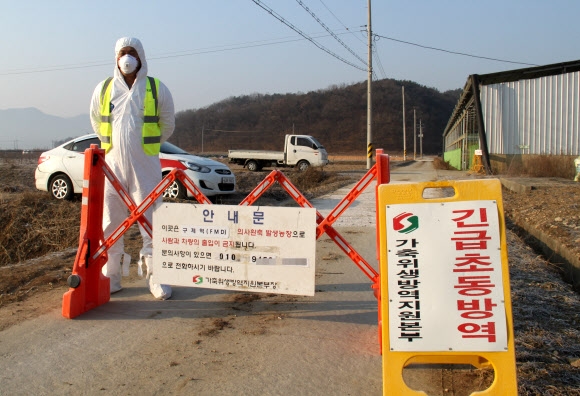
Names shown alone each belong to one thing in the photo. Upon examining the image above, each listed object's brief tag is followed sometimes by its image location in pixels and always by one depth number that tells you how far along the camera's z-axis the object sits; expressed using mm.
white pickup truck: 30922
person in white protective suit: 4625
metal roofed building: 21797
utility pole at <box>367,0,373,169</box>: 27784
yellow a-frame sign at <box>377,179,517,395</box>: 2643
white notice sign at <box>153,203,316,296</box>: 3580
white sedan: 11086
